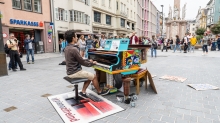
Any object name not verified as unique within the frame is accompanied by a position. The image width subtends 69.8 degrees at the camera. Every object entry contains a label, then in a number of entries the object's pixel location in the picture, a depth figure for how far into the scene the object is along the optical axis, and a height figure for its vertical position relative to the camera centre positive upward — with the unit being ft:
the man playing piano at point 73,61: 11.62 -0.85
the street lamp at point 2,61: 21.38 -1.44
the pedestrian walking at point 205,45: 45.19 +0.97
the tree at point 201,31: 163.43 +17.99
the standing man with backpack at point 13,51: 24.16 -0.10
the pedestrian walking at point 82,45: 39.86 +1.18
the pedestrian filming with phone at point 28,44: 30.66 +1.22
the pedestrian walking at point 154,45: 40.65 +1.02
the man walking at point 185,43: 50.58 +1.82
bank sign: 46.67 +8.79
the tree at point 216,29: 126.82 +15.64
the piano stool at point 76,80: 11.11 -2.20
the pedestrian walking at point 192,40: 49.99 +2.52
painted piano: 12.01 -0.83
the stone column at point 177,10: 79.25 +19.40
